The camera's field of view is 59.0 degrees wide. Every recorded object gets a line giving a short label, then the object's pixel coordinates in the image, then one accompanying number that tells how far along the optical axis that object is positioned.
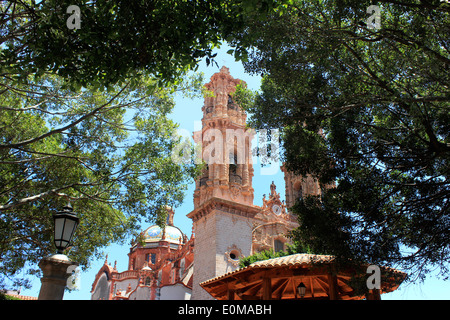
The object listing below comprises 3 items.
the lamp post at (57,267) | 6.07
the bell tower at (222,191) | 26.64
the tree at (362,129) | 9.26
